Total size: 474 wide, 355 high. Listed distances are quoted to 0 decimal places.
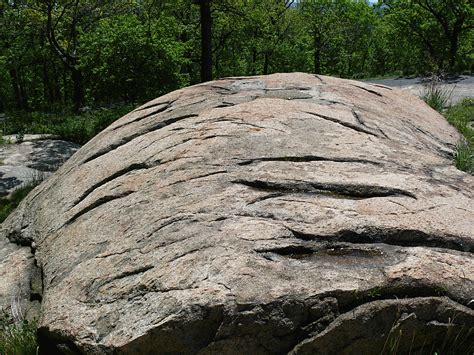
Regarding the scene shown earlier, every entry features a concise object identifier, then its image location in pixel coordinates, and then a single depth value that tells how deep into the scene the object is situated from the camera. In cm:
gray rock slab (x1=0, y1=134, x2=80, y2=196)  948
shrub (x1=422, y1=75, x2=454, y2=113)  852
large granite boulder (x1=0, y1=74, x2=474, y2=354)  285
